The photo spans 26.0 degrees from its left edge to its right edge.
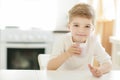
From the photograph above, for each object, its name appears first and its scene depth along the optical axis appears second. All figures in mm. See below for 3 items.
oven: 4001
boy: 1608
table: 1339
